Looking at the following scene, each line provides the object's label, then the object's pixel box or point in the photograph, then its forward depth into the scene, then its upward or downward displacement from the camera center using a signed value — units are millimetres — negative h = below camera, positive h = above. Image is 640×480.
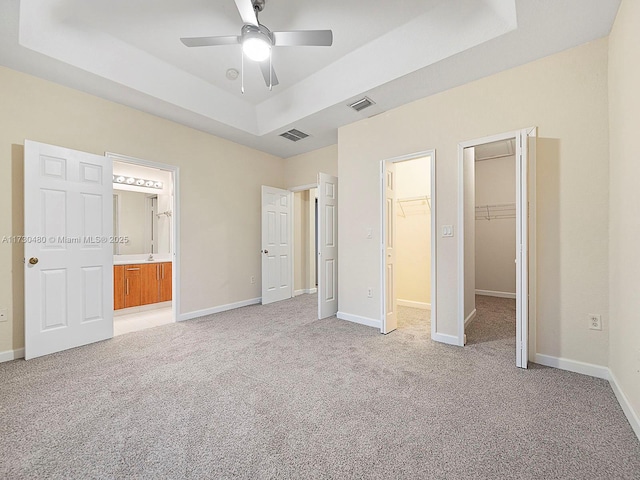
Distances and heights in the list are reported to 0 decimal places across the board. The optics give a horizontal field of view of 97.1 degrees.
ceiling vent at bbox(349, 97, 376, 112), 3295 +1617
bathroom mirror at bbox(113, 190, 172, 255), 4934 +334
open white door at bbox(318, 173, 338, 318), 4078 -100
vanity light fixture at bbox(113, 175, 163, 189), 4891 +1052
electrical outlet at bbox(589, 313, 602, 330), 2266 -675
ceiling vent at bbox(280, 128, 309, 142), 4258 +1626
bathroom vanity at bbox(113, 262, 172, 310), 4414 -725
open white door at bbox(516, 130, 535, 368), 2389 -50
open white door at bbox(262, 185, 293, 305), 5047 -103
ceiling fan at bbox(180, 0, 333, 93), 2205 +1607
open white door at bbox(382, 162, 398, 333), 3428 -104
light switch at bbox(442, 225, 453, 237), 3037 +87
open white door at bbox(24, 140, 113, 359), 2717 -83
